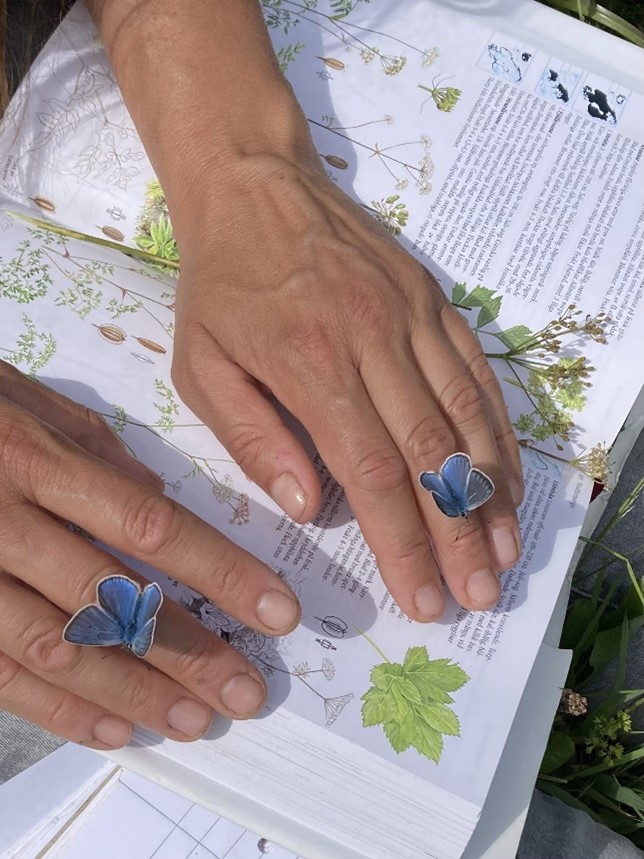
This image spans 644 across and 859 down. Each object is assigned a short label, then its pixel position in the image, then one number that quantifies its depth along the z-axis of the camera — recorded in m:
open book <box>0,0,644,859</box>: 0.26
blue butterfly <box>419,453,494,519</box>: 0.26
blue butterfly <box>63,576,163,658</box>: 0.23
